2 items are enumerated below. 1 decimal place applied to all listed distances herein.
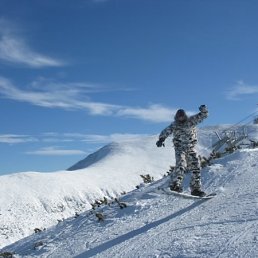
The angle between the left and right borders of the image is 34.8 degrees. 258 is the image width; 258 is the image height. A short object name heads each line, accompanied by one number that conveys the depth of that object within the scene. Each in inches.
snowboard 315.5
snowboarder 325.8
